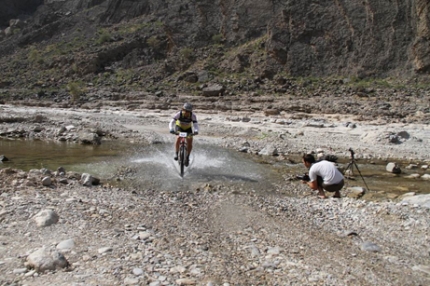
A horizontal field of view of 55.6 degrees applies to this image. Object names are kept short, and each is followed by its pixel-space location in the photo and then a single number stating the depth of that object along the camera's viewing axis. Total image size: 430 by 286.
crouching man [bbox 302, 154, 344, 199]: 7.72
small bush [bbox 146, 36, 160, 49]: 48.62
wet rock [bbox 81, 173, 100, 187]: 8.29
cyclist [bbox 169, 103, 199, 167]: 10.58
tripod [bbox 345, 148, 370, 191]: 11.35
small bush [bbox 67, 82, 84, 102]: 37.56
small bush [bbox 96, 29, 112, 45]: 53.06
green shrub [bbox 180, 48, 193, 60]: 43.00
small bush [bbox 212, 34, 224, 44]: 45.25
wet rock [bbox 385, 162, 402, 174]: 11.92
